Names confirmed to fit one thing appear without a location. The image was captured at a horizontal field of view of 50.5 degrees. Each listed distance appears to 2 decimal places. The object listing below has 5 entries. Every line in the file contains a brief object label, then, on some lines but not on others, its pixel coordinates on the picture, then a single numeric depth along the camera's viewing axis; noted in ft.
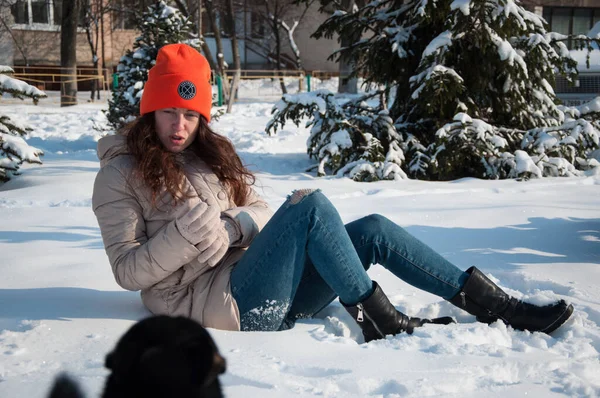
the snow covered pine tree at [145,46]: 31.63
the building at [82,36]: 91.85
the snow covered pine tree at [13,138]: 22.12
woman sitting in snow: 8.16
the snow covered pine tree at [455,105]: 24.02
